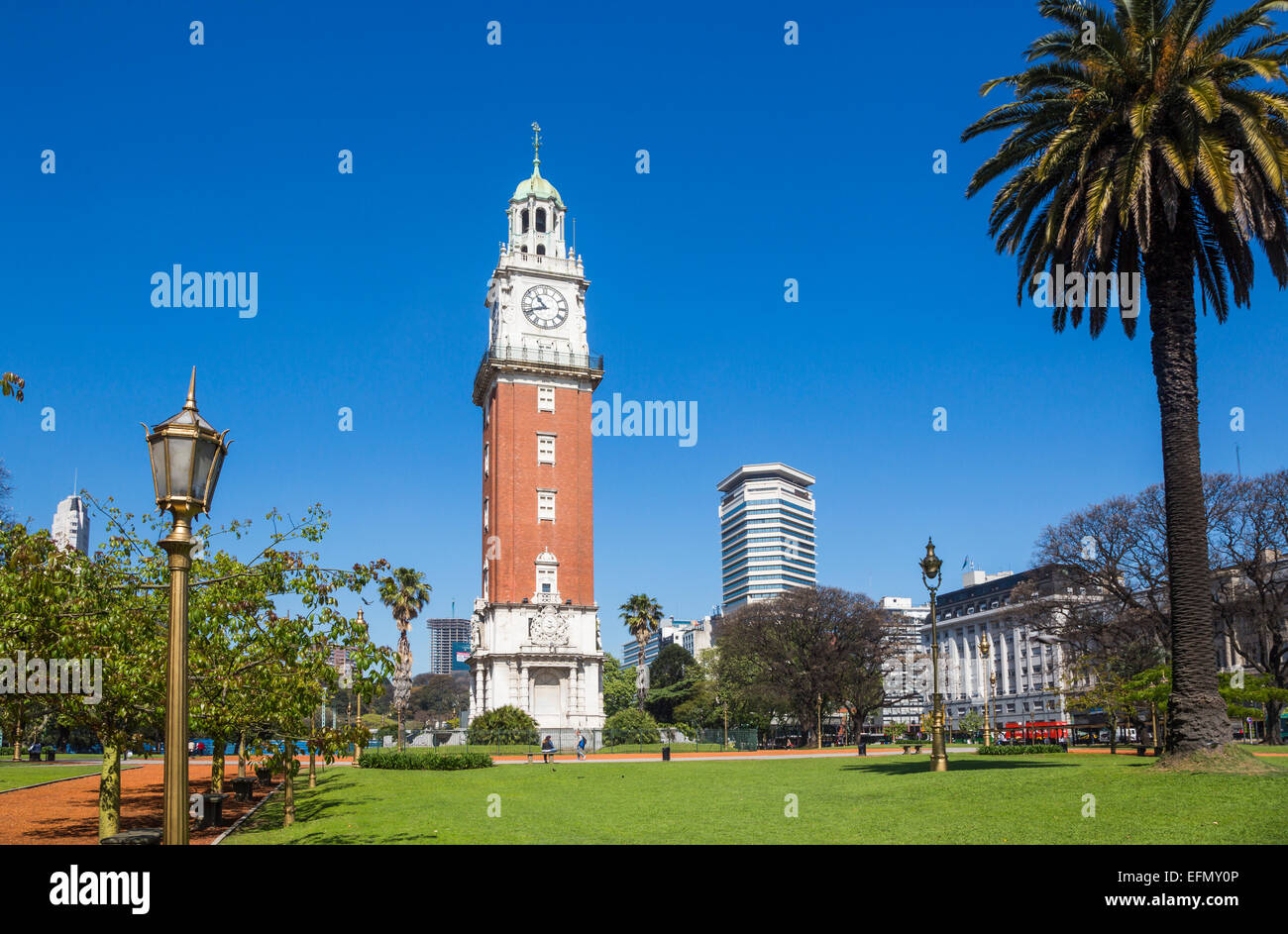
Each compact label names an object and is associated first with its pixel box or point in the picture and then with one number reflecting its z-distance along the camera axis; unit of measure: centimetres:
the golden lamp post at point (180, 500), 679
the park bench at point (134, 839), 1173
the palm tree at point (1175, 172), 2147
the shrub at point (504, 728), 6550
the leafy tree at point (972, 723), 9720
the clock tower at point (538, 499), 7331
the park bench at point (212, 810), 2114
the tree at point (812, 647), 7594
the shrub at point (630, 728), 7175
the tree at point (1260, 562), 5275
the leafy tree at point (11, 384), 840
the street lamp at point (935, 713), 2927
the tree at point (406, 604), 7319
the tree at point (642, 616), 8838
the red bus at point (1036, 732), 8011
